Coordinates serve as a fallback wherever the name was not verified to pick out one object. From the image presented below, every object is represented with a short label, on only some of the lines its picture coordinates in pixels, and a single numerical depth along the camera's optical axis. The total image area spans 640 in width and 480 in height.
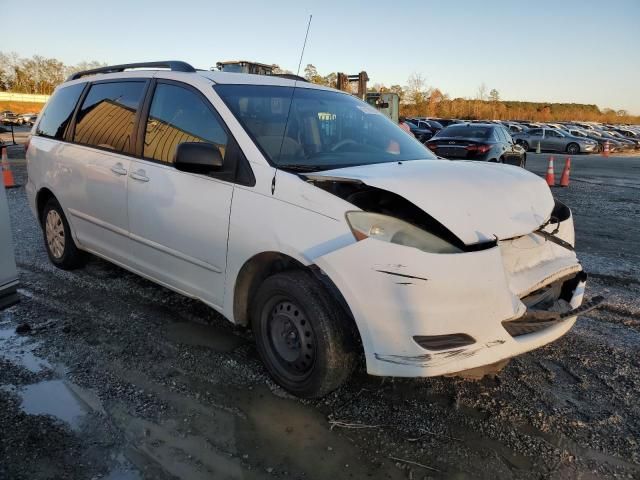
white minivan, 2.53
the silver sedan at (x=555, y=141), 29.72
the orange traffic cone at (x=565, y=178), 13.55
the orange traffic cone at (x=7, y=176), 10.57
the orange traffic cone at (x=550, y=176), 13.44
